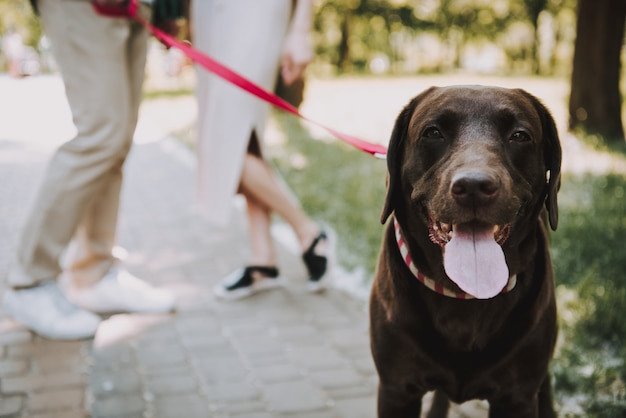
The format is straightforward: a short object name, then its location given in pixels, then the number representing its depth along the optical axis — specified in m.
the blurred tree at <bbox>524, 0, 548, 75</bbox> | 35.88
